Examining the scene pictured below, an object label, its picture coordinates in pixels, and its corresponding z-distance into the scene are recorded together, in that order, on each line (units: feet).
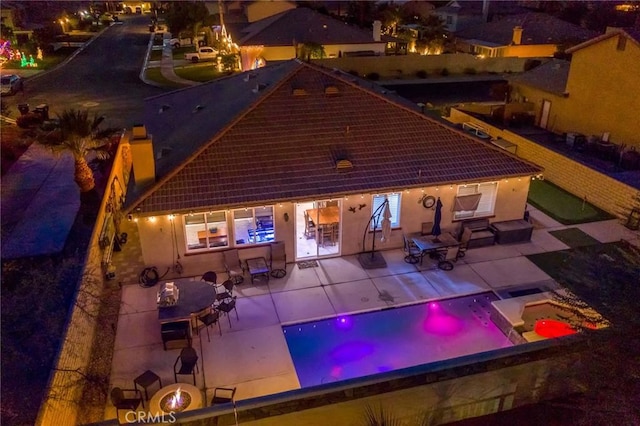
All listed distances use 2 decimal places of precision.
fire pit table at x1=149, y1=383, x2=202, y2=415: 34.73
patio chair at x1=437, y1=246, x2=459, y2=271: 54.24
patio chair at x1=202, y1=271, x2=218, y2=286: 48.53
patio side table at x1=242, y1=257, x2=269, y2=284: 50.44
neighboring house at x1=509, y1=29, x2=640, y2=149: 84.74
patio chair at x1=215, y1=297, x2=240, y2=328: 44.86
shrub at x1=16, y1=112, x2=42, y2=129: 100.63
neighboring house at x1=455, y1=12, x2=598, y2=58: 190.39
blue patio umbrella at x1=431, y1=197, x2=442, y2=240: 53.11
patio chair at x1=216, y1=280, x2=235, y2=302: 46.24
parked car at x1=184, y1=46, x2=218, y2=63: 191.93
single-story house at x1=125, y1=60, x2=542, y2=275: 50.49
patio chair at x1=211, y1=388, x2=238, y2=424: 35.53
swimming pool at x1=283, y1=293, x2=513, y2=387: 40.98
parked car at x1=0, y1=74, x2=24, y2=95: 132.18
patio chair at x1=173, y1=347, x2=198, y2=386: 37.47
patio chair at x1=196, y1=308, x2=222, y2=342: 43.29
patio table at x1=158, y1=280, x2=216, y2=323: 41.50
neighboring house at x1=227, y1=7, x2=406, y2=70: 159.94
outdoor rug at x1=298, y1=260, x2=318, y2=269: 54.44
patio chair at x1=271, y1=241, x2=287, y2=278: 52.08
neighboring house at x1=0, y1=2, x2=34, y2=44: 224.53
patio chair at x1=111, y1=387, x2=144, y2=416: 35.17
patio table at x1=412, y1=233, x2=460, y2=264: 53.47
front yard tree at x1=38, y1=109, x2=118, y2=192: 58.16
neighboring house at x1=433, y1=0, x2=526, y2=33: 243.40
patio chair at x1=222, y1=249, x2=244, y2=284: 51.01
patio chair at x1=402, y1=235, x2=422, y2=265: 55.42
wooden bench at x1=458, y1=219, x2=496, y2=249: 57.62
